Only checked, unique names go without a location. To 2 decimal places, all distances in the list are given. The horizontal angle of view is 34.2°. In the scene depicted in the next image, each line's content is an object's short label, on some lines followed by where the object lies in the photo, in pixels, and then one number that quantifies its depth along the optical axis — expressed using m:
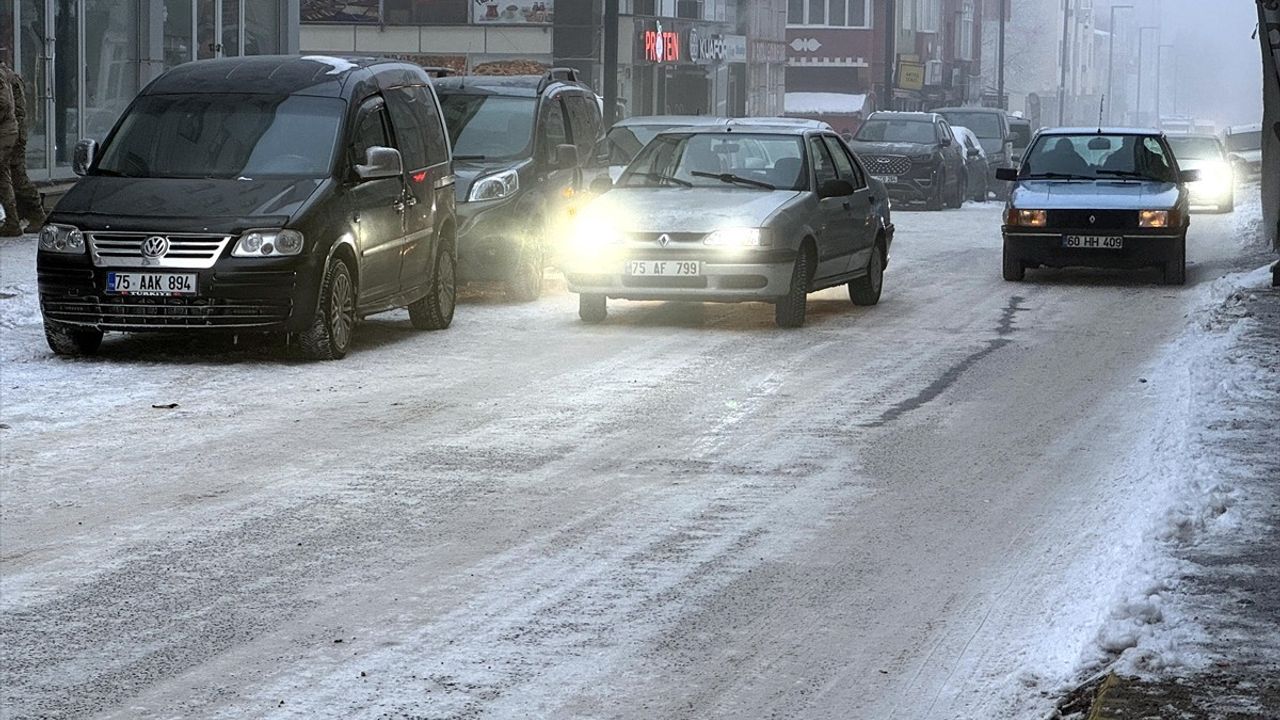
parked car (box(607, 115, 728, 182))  23.14
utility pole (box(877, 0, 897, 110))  57.44
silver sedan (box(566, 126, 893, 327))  15.10
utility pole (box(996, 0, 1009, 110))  83.12
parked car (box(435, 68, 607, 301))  17.44
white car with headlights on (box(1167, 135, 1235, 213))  35.53
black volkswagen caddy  12.94
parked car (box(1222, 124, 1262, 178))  50.78
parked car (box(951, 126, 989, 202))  40.62
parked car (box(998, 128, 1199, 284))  19.64
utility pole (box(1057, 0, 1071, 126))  104.69
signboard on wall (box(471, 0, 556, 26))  50.00
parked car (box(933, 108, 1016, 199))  46.38
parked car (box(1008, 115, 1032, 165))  52.41
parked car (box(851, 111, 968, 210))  36.16
